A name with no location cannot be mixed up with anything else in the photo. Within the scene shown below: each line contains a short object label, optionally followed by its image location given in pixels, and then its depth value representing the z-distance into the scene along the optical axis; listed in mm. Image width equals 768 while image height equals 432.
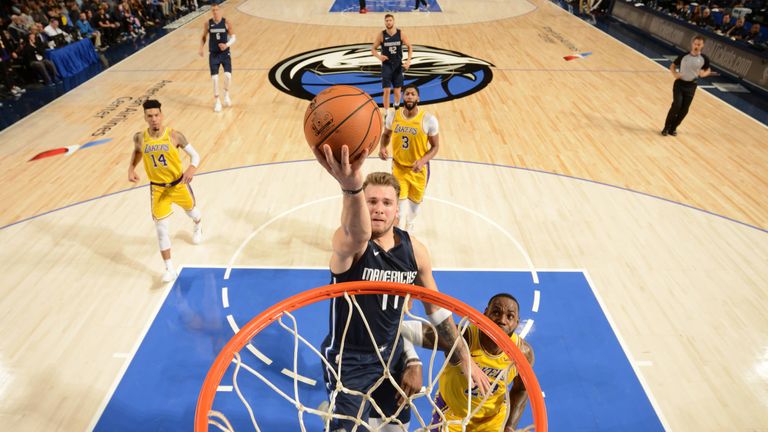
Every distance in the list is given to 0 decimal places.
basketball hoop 2424
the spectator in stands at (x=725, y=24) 13542
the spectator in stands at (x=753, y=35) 12263
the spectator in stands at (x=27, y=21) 11375
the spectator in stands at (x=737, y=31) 12914
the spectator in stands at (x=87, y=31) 12828
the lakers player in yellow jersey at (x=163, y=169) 4918
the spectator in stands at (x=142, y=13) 15922
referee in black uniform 7930
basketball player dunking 2801
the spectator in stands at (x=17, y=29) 11039
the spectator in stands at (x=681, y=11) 15859
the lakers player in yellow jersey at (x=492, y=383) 3043
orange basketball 2357
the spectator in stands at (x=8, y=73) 10203
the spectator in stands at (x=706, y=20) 14289
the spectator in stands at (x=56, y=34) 11531
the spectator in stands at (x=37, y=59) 10680
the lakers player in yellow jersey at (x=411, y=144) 5305
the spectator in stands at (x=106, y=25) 13836
